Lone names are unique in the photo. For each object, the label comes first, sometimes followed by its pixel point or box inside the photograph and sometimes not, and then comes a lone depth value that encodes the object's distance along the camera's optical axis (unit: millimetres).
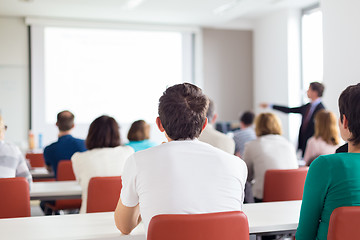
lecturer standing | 5547
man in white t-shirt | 1510
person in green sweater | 1586
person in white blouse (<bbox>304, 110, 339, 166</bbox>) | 3908
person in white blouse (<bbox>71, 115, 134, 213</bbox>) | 2955
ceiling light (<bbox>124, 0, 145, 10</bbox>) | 7223
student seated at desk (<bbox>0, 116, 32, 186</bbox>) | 2752
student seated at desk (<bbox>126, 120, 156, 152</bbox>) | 3768
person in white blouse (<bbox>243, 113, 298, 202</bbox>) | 3502
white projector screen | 8266
